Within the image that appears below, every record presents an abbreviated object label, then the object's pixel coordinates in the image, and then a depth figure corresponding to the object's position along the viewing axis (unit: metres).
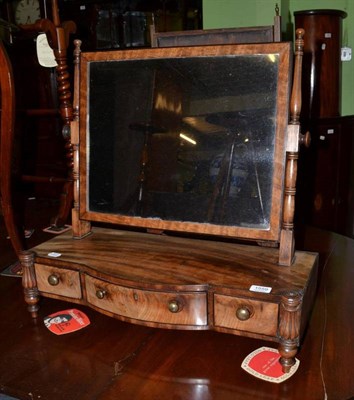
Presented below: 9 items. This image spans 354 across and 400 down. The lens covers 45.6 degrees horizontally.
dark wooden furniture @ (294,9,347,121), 2.41
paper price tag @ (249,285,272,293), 0.74
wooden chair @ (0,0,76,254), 1.19
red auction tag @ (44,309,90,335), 0.90
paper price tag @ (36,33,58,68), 1.51
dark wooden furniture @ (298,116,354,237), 2.51
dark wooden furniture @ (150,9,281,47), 1.08
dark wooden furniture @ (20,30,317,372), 0.79
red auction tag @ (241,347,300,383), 0.73
